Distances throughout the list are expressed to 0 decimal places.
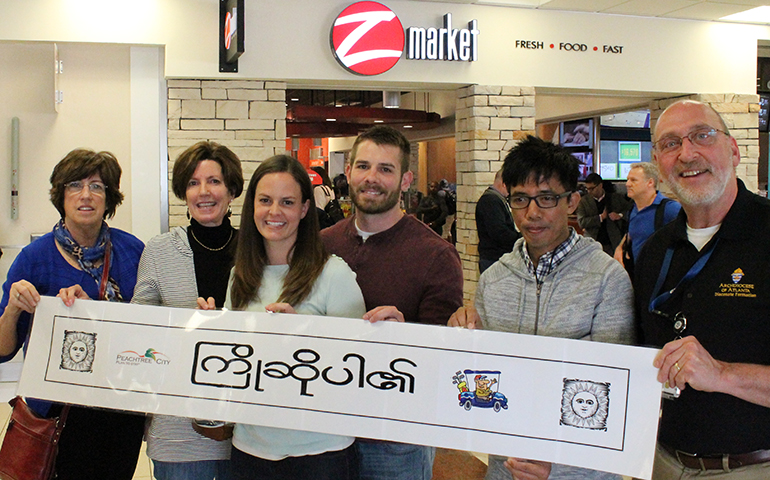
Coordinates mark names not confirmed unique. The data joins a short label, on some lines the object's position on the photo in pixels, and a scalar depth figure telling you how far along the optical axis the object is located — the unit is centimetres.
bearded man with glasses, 165
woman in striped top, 212
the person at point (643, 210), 432
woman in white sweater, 190
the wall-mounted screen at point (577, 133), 1170
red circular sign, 584
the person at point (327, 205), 600
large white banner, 177
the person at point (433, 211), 1019
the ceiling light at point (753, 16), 709
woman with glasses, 224
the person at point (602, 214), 795
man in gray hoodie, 181
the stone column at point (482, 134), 638
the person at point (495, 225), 541
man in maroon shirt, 215
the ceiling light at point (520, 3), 637
